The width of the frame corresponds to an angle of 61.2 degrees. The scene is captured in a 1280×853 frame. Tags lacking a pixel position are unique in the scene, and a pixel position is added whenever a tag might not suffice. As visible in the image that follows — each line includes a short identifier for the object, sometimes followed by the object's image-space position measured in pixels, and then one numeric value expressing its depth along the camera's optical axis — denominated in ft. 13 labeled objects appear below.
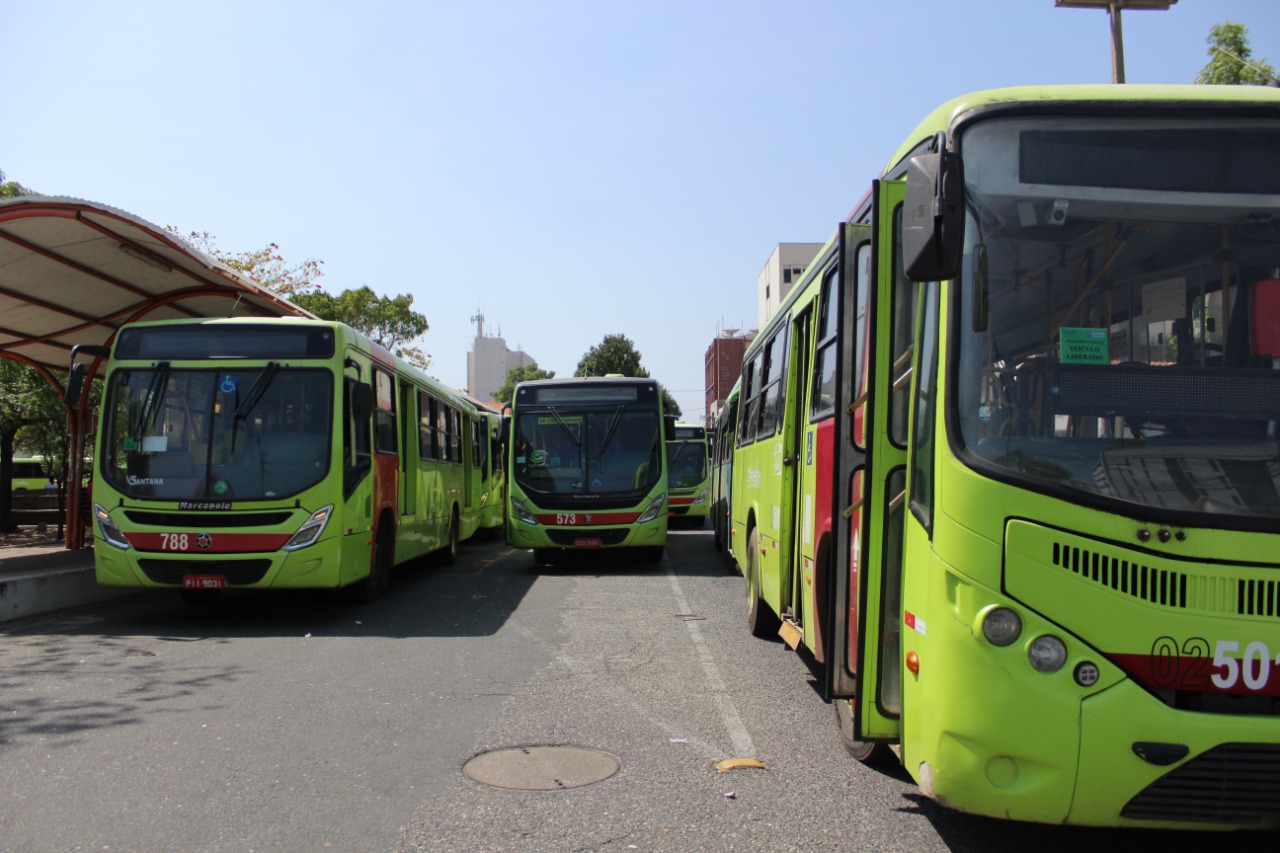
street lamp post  45.70
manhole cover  18.08
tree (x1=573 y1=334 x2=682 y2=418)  250.18
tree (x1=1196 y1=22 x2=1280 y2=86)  52.34
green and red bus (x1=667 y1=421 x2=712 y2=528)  98.78
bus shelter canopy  39.75
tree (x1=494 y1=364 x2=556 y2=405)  266.77
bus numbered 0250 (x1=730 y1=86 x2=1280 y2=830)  12.30
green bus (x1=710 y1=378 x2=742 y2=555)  51.58
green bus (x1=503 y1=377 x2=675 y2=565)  54.03
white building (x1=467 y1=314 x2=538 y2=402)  417.69
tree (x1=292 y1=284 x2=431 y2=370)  143.54
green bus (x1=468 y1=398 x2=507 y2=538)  73.46
